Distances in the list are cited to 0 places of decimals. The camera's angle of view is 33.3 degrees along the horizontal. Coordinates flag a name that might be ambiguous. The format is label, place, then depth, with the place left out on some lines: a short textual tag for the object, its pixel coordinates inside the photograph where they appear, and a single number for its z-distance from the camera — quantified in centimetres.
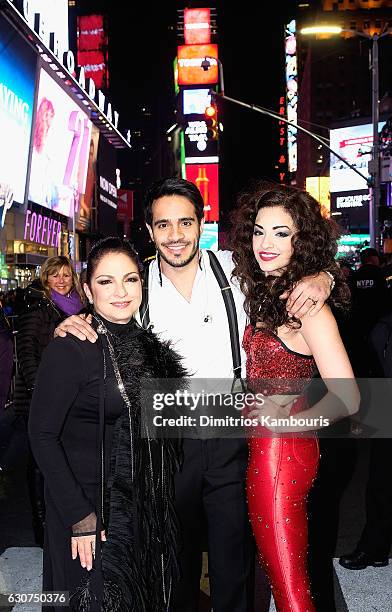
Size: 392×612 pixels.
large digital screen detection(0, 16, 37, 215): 2439
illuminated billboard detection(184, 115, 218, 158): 5066
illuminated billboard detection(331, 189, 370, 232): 4412
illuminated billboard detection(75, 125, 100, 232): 4187
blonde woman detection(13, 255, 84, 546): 532
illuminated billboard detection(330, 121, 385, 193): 4153
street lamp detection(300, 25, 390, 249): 1743
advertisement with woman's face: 3069
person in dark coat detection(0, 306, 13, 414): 471
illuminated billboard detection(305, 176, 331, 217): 5312
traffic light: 1769
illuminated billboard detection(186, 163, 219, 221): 5006
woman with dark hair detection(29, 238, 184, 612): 269
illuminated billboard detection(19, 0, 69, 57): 3228
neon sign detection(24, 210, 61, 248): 3008
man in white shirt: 317
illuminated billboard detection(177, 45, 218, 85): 5494
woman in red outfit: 284
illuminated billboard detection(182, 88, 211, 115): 5328
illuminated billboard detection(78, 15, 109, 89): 5741
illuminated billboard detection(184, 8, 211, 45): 5753
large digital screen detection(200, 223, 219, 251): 4853
